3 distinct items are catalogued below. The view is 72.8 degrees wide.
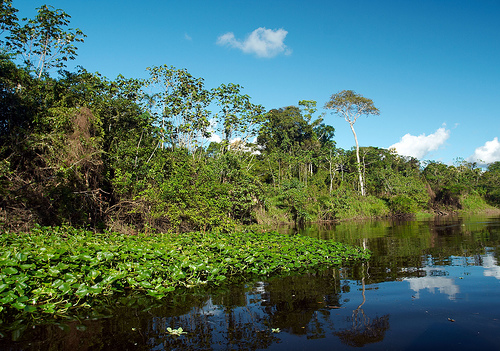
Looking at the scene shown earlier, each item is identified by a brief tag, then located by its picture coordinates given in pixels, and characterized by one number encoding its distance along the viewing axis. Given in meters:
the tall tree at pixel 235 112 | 17.44
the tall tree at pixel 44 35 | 12.76
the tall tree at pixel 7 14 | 11.37
